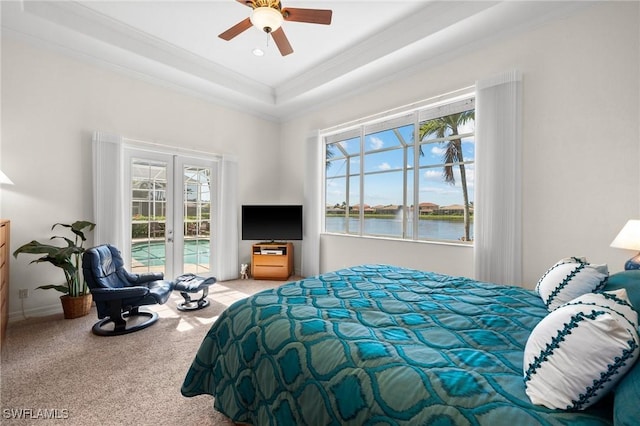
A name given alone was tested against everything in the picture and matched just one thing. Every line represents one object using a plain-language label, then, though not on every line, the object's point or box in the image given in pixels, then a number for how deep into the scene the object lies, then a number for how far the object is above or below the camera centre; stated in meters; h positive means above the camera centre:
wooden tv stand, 4.98 -0.91
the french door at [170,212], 4.05 -0.02
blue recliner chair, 2.72 -0.83
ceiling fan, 2.17 +1.59
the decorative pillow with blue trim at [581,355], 0.80 -0.43
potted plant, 2.87 -0.61
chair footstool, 3.33 -0.93
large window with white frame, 3.56 +0.52
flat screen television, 5.04 -0.21
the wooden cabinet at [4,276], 2.45 -0.63
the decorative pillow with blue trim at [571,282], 1.60 -0.41
